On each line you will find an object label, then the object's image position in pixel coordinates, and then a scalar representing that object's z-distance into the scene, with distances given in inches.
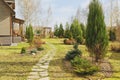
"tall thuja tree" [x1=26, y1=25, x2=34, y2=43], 503.3
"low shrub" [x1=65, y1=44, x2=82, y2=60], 226.8
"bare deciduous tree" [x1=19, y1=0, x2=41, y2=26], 764.1
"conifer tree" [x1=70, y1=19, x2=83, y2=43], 507.3
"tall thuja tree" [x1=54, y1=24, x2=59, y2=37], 897.5
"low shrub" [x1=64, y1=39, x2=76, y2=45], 504.6
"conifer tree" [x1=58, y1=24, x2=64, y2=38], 860.8
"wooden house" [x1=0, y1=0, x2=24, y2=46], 420.4
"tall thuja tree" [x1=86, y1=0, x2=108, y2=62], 217.4
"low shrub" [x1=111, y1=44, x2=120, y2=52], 333.2
